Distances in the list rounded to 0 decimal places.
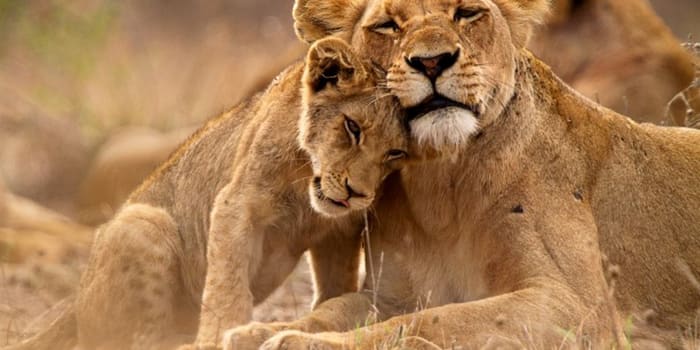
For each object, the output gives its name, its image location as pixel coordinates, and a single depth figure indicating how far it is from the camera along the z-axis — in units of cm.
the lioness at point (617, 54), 1972
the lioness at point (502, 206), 1021
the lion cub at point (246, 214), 1048
